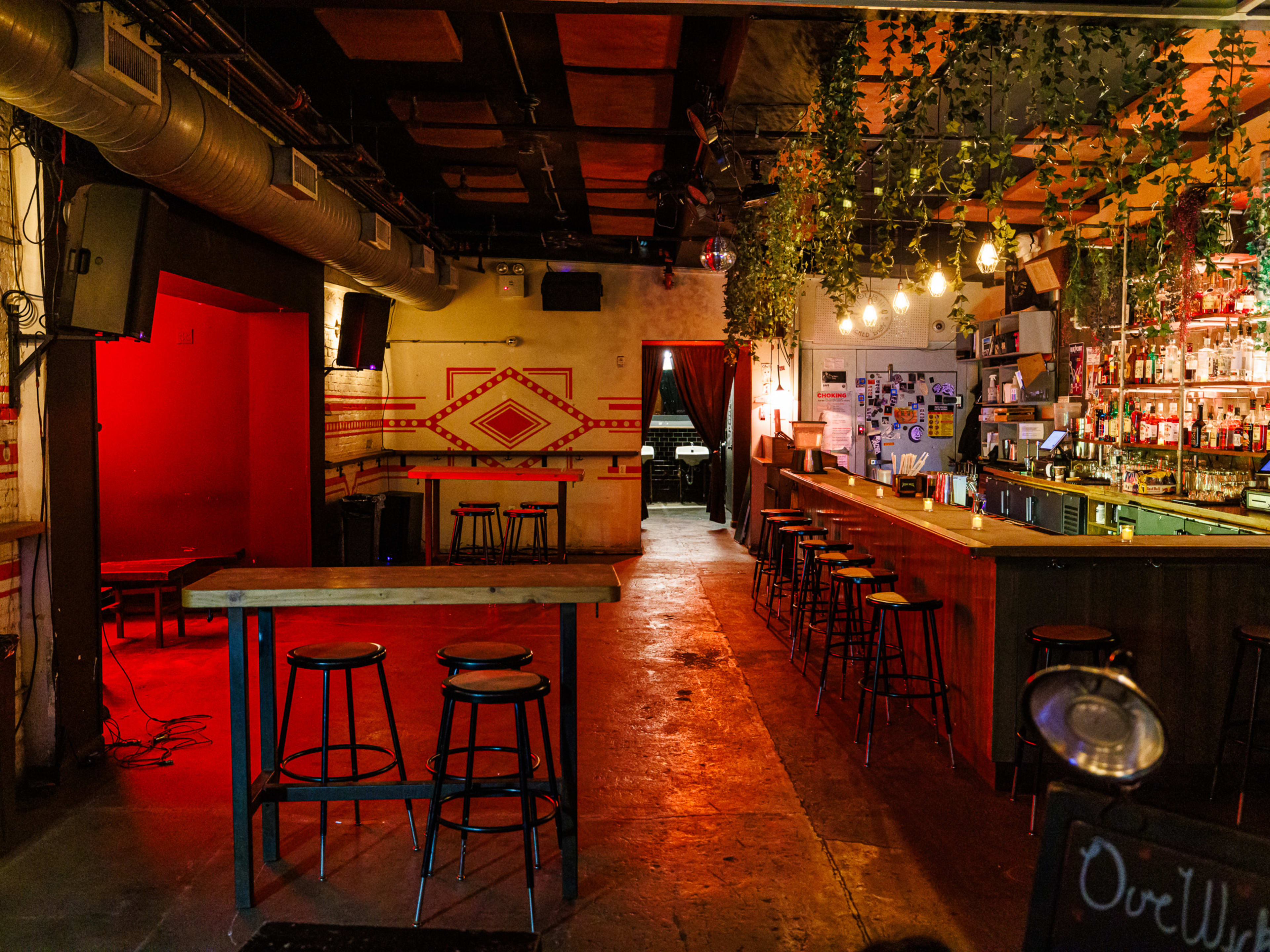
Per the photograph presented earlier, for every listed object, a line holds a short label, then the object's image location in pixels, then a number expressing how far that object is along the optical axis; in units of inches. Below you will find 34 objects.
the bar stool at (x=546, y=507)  340.8
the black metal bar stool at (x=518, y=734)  103.4
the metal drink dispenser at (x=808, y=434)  363.9
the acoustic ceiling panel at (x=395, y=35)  157.6
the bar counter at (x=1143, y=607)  142.3
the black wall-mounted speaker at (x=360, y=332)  312.3
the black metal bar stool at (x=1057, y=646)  128.9
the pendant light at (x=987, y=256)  213.3
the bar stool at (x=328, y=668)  117.4
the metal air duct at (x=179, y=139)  112.6
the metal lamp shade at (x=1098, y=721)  58.5
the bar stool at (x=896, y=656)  155.1
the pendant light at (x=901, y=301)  169.5
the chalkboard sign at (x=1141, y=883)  61.8
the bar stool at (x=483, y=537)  335.9
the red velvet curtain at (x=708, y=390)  440.5
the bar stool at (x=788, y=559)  250.8
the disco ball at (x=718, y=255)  227.5
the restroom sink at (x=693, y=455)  518.3
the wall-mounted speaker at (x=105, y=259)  147.7
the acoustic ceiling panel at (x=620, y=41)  153.5
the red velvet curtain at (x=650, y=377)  433.4
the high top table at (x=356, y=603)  107.8
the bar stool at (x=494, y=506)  343.0
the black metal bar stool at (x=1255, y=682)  129.6
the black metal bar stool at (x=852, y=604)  180.9
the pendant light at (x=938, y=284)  181.6
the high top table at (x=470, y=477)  301.3
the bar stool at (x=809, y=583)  220.8
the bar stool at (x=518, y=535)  335.9
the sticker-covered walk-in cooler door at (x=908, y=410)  413.1
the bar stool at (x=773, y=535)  269.7
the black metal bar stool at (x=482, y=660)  114.4
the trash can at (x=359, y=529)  315.6
